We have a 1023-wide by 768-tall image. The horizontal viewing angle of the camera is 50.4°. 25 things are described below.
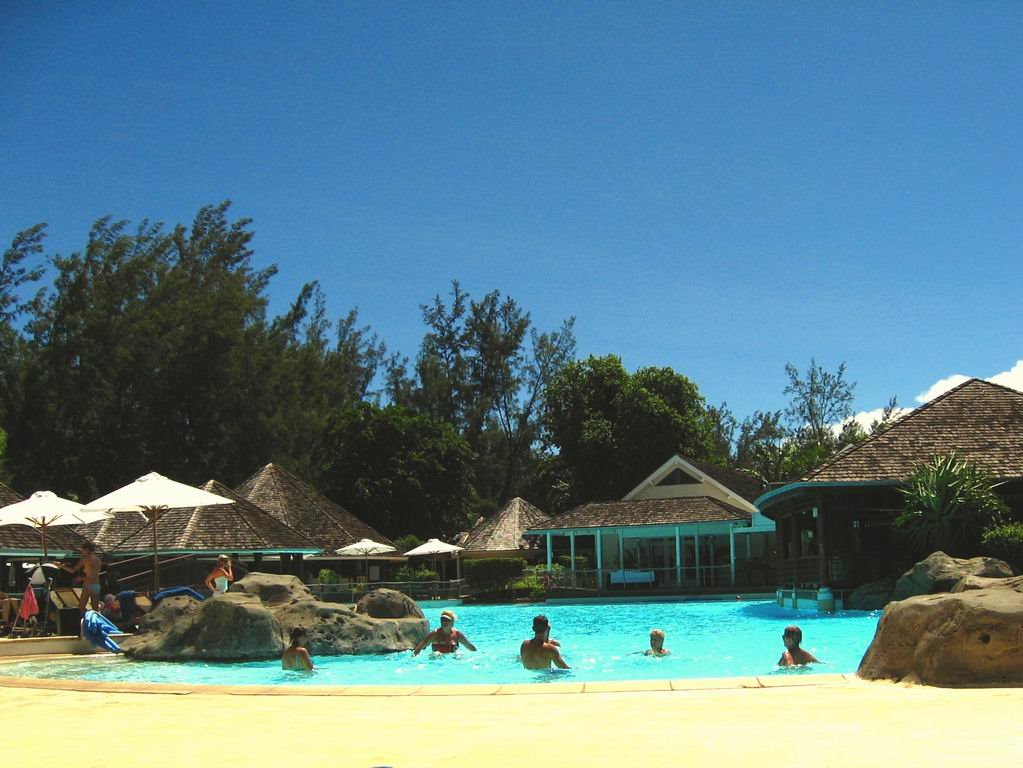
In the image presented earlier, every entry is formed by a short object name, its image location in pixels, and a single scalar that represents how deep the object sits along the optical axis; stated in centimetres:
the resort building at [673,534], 3519
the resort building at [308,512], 3712
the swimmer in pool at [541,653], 1303
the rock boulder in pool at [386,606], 1728
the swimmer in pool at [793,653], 1241
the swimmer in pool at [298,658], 1283
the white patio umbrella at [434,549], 3812
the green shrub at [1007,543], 2102
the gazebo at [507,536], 4153
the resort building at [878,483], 2347
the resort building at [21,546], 2442
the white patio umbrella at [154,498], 1619
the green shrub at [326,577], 3516
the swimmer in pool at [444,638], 1465
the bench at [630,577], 3506
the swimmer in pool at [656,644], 1498
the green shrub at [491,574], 3581
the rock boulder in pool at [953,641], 764
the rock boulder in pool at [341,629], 1520
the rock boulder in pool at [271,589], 1630
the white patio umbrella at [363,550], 3562
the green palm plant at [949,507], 2192
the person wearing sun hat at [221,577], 1739
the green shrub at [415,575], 3728
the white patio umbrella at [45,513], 1656
